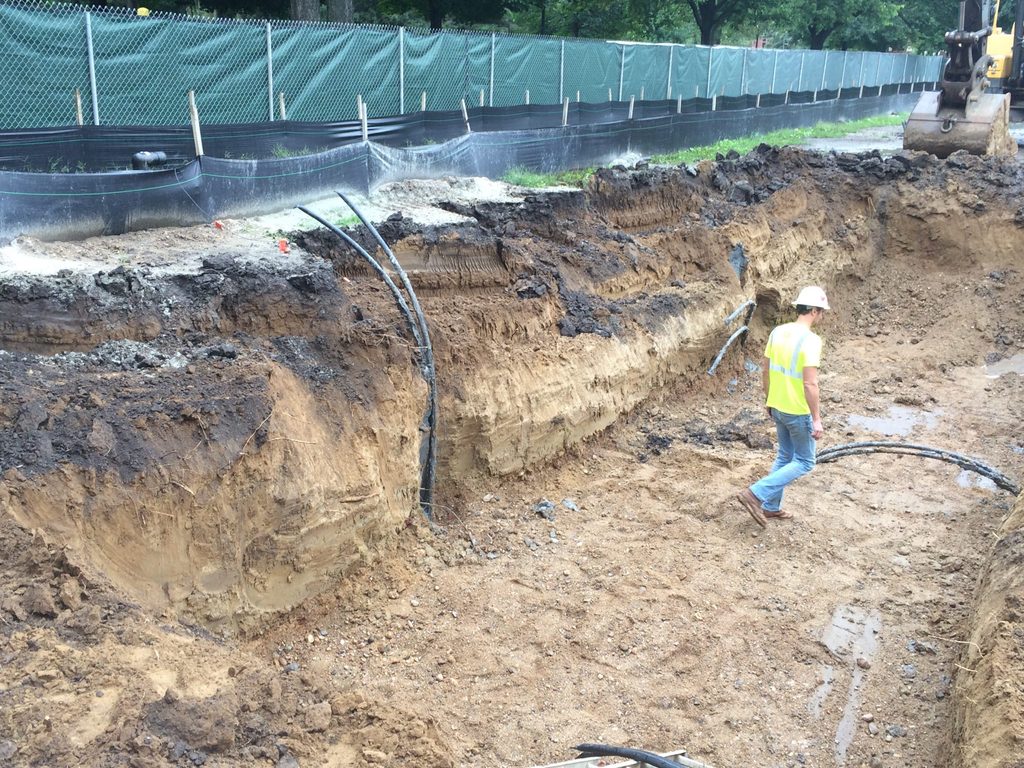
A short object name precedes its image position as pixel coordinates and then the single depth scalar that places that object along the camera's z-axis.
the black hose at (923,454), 8.69
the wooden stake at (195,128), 10.38
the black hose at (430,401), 7.73
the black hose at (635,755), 4.64
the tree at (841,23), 35.22
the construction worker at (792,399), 7.36
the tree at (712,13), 32.31
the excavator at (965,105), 17.34
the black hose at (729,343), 11.28
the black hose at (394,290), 7.80
